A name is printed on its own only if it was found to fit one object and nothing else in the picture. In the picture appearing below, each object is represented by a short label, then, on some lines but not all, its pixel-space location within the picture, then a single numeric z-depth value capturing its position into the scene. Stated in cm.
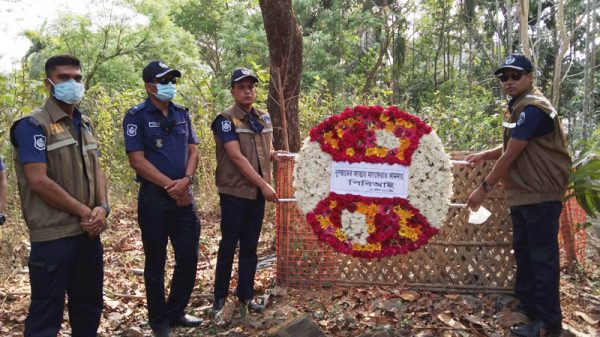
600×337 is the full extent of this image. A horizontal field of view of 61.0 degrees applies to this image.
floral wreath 363
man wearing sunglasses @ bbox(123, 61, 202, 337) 379
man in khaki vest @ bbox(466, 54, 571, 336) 373
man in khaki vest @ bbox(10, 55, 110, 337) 306
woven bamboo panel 454
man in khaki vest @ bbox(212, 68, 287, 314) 418
